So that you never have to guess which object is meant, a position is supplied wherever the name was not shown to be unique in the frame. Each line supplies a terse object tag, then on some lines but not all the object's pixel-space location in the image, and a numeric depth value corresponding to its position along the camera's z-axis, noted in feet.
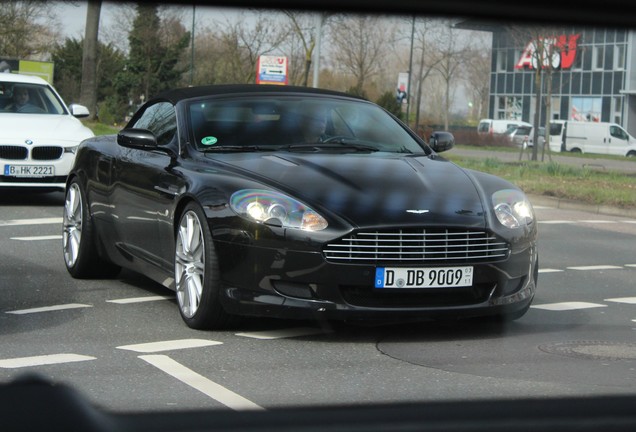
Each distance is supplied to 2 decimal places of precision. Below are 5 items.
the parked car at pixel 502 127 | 226.98
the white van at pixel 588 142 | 200.48
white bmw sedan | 65.80
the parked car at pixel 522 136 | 174.71
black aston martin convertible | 26.89
